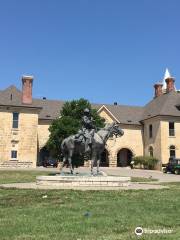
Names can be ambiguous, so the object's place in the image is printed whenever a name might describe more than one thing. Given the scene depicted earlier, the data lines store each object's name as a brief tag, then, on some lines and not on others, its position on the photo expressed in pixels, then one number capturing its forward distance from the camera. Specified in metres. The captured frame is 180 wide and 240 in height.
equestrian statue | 12.74
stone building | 31.16
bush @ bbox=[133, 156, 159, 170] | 33.78
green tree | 25.03
